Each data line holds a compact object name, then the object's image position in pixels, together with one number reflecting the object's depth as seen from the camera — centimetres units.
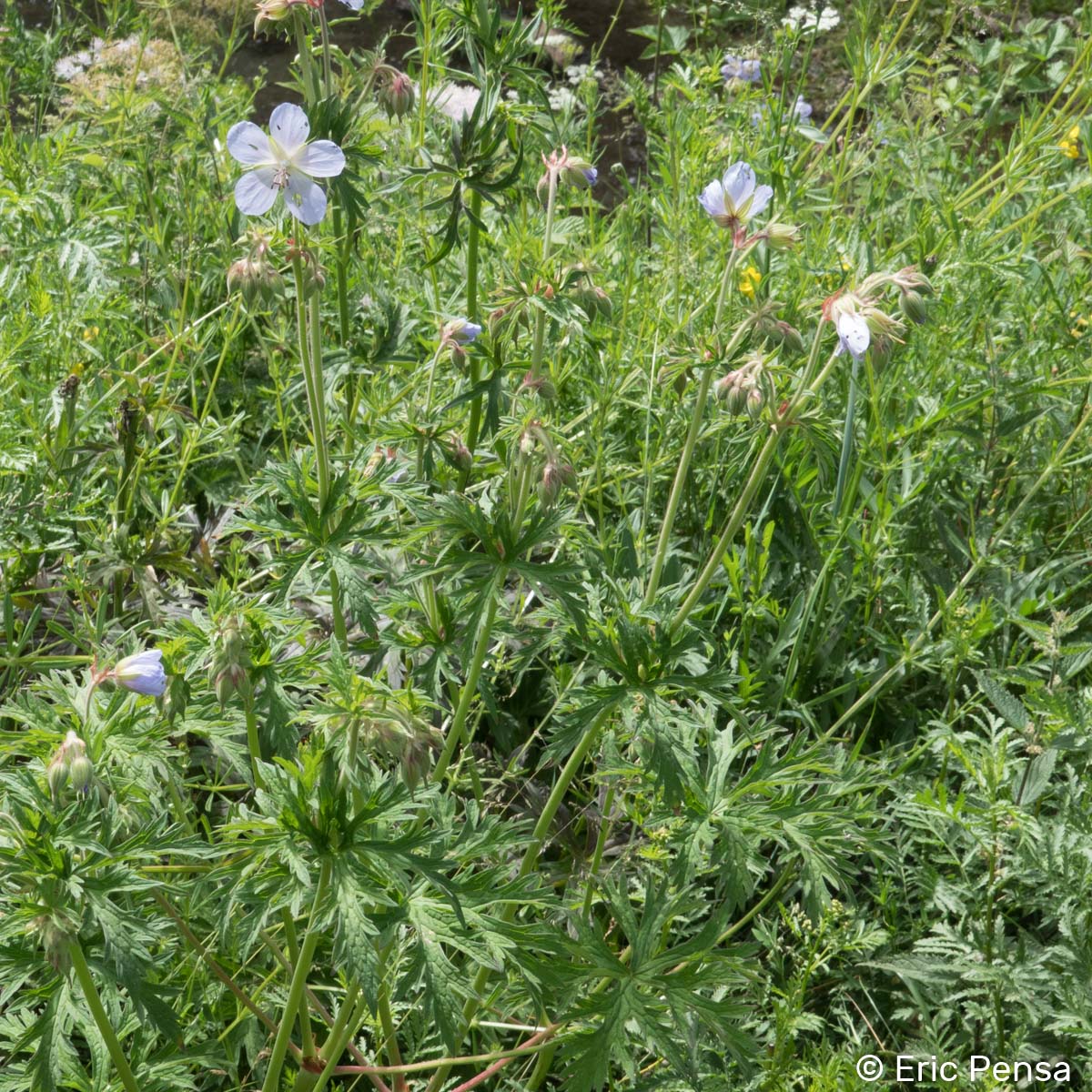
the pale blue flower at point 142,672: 88
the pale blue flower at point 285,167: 91
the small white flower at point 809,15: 131
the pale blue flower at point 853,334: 91
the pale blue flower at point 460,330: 99
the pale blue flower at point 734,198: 96
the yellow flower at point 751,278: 124
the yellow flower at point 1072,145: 146
